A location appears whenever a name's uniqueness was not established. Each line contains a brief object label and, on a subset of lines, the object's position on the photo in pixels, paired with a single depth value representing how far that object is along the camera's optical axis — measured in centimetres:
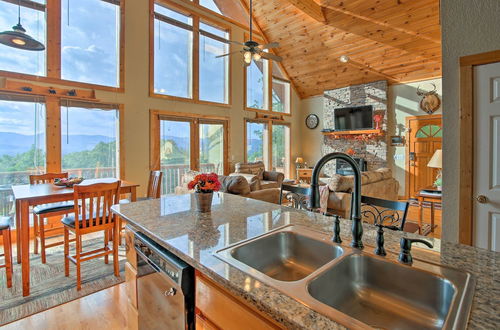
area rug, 218
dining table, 232
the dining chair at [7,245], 232
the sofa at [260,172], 624
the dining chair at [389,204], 154
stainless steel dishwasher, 102
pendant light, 249
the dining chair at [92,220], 242
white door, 207
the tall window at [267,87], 728
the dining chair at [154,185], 357
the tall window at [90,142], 425
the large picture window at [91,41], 420
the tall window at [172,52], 532
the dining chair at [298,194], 209
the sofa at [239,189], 382
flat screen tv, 717
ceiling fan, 405
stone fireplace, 696
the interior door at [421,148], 618
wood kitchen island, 69
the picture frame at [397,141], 672
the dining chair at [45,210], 288
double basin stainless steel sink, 76
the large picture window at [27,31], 367
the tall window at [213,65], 607
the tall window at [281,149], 812
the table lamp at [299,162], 830
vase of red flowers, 166
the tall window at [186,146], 542
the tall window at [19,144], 371
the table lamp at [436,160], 361
